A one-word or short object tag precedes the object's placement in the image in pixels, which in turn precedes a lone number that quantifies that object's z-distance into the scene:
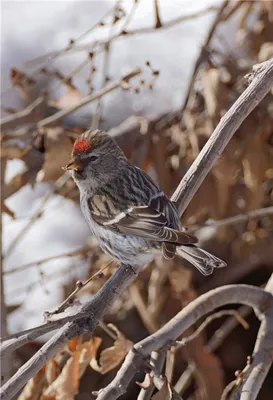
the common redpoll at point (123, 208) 5.63
